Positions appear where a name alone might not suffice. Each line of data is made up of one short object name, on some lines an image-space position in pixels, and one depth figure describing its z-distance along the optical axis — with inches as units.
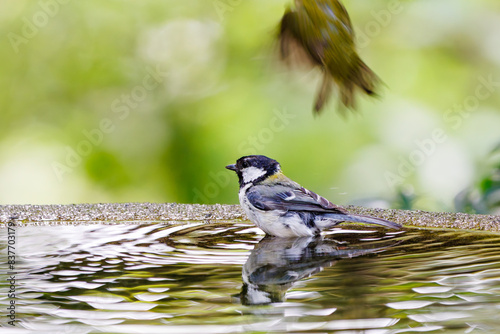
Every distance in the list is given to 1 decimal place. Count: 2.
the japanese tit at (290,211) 173.2
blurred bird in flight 249.4
